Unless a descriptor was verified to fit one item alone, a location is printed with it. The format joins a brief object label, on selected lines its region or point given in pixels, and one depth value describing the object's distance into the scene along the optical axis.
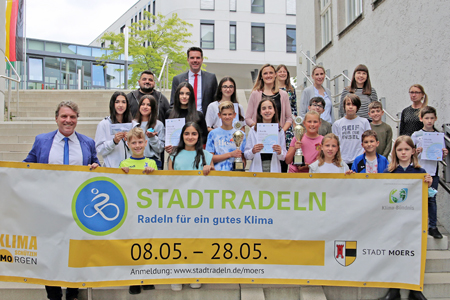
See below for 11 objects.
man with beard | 6.23
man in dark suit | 6.32
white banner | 4.09
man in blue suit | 4.29
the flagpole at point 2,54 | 10.23
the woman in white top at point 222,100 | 5.85
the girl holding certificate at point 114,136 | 5.09
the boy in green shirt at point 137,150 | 4.54
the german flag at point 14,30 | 12.37
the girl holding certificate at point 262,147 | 4.96
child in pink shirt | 5.14
